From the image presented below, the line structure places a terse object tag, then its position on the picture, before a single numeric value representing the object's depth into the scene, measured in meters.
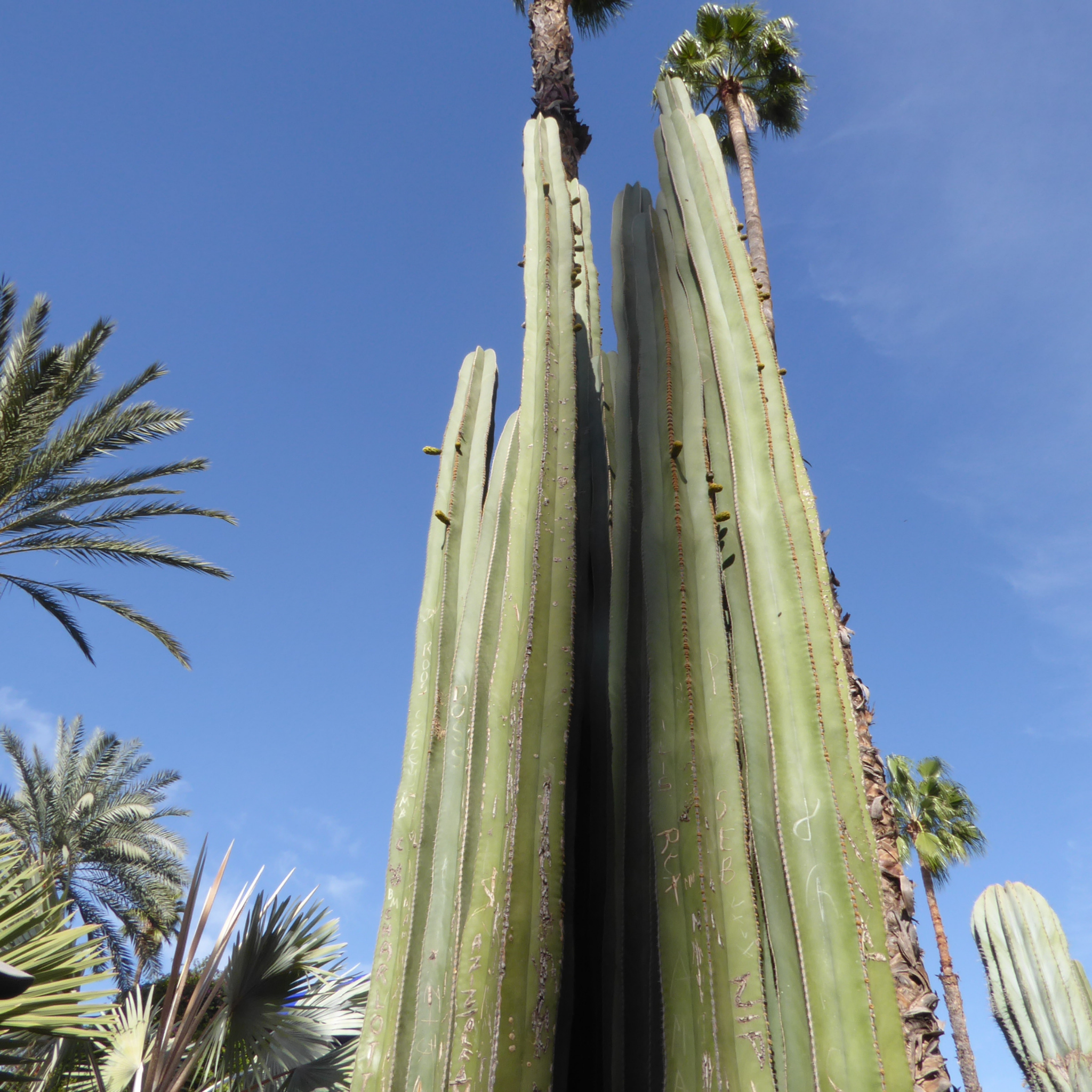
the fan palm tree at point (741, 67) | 9.90
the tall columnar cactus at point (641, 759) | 1.41
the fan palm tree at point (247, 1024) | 4.75
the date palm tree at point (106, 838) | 14.55
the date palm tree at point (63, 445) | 8.48
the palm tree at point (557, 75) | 3.80
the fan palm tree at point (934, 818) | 16.22
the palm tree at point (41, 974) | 3.61
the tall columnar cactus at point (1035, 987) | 7.45
